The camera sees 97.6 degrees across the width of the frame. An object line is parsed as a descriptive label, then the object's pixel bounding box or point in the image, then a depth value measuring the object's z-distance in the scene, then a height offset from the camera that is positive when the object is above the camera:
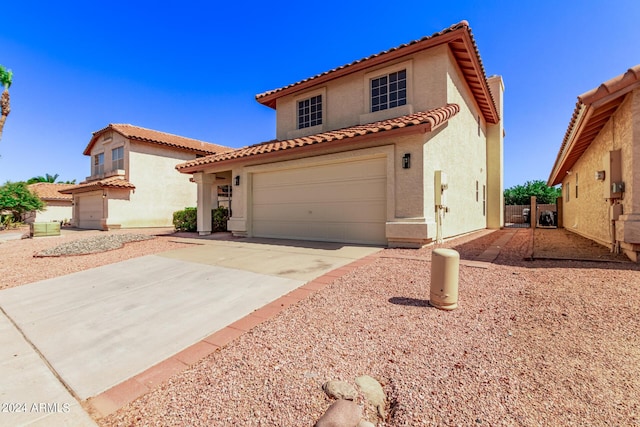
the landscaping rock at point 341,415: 1.88 -1.40
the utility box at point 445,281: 3.67 -0.89
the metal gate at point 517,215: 22.80 -0.14
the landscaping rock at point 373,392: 2.06 -1.39
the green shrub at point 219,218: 14.18 -0.23
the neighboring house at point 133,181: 19.73 +2.45
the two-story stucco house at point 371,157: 7.93 +1.94
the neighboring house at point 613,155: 5.85 +1.48
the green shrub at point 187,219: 14.52 -0.29
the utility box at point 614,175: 6.57 +0.93
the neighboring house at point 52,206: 28.75 +0.83
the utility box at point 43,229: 14.27 -0.79
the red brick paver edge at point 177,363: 2.22 -1.44
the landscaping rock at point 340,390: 2.13 -1.38
